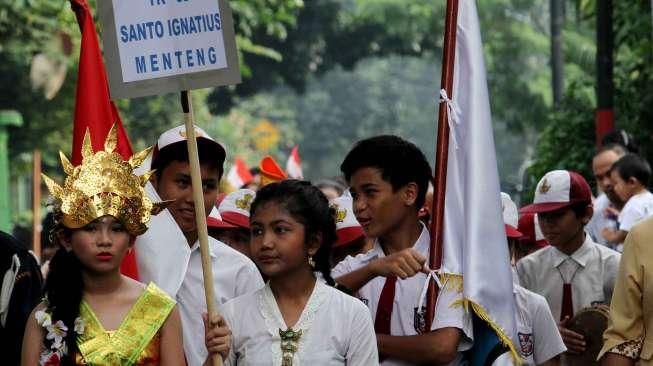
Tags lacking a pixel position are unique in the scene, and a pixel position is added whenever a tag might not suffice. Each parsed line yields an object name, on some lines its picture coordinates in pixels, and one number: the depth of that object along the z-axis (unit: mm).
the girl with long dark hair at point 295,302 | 9490
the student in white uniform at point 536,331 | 11823
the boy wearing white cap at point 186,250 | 10799
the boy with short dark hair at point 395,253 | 10173
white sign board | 9980
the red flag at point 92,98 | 11493
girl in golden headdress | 9331
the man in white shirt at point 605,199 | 20233
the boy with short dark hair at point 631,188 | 19049
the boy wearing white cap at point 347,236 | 13769
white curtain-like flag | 10395
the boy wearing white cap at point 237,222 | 14224
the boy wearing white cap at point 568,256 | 13780
